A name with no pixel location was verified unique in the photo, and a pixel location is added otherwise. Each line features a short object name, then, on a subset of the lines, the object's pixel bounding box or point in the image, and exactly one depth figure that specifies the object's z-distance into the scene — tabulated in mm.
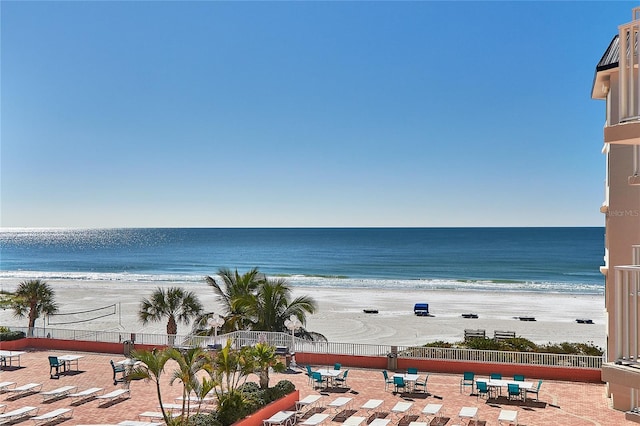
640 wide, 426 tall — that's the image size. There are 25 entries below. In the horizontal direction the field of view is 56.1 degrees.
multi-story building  15844
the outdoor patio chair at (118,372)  19973
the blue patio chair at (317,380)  19484
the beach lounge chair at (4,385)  18538
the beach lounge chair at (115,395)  17752
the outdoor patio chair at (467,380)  19062
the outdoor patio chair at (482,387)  18108
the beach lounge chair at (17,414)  15384
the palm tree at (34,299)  28969
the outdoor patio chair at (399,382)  18812
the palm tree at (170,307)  26548
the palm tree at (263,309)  23891
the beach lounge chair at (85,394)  17725
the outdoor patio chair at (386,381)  19125
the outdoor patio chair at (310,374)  19859
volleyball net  42716
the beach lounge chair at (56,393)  17766
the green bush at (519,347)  23641
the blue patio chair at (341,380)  19723
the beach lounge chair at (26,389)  18328
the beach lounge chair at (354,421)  15453
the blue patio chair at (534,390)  17953
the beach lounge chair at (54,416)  15527
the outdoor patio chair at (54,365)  20848
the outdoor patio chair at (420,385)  19516
